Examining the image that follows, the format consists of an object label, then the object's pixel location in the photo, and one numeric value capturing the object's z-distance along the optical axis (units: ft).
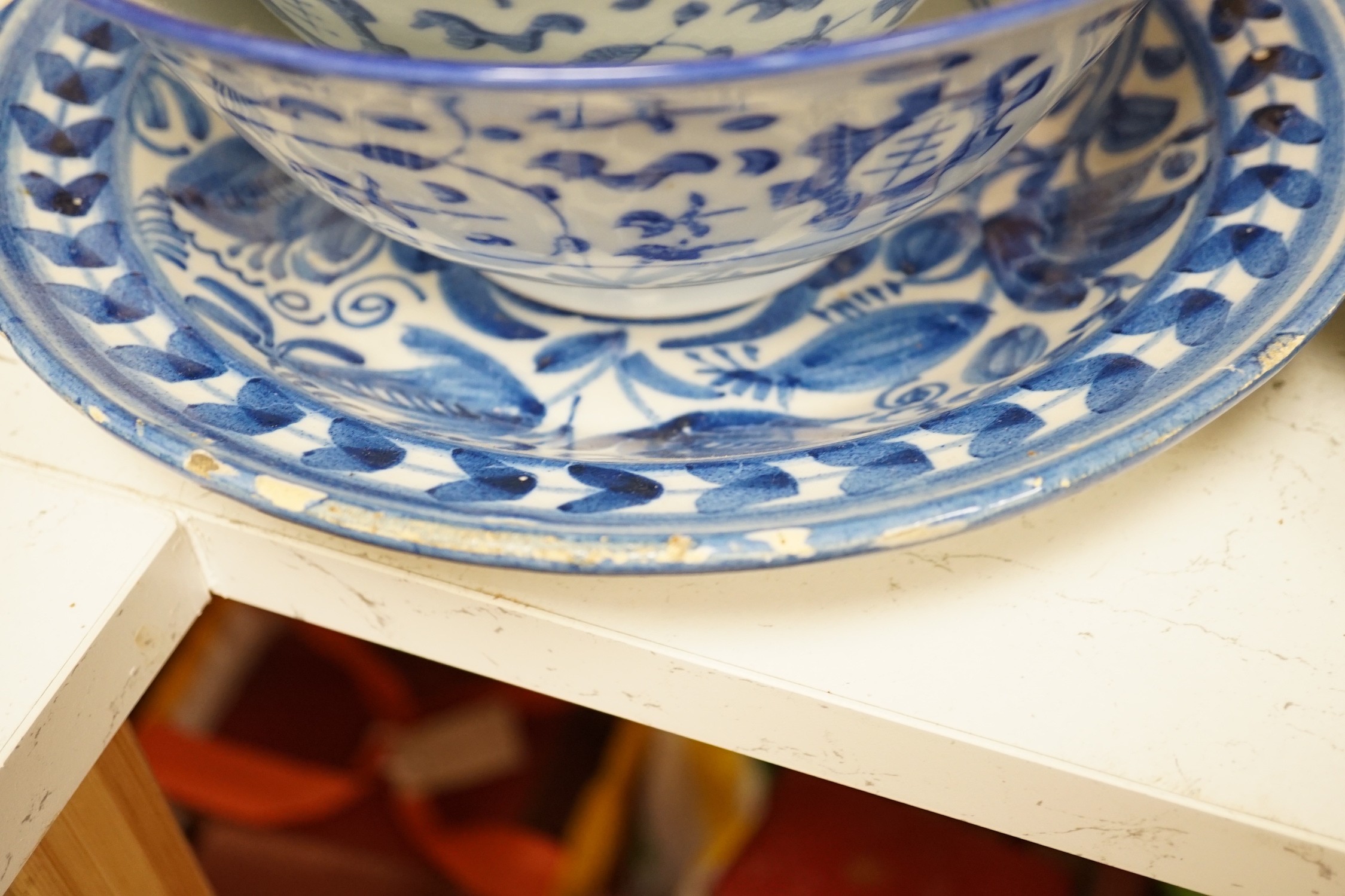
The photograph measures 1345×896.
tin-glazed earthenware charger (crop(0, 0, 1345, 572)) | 0.72
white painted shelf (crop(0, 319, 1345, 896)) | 0.76
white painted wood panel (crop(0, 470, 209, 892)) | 0.77
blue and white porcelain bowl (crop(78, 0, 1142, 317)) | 0.63
